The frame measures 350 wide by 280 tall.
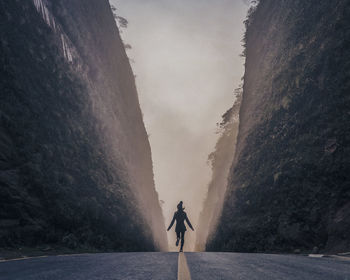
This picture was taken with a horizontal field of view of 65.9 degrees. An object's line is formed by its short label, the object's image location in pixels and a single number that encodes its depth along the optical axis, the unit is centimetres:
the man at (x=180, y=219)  1276
